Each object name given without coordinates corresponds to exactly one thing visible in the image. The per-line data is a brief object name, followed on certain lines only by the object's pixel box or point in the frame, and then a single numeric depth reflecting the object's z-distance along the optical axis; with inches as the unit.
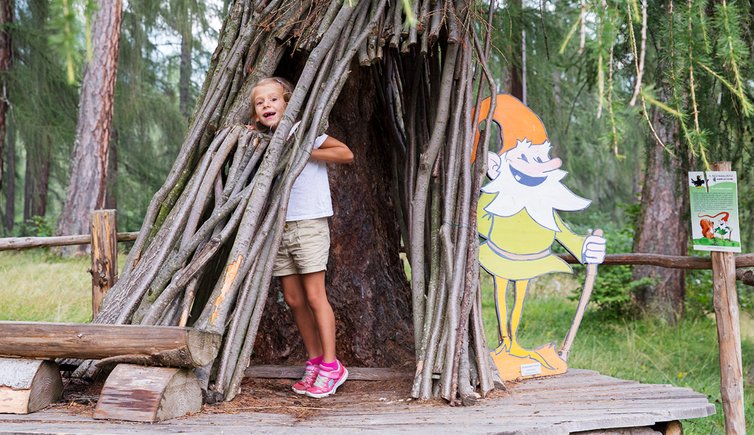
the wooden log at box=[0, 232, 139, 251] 191.9
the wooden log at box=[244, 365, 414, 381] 150.9
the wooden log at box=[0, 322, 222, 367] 108.1
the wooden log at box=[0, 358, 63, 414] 113.4
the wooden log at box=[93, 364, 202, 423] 107.9
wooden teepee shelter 128.9
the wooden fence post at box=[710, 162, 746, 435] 140.9
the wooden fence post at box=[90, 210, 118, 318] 185.6
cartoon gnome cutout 150.6
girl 140.3
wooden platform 105.4
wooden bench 108.3
